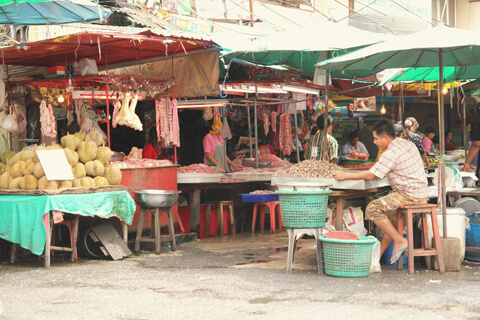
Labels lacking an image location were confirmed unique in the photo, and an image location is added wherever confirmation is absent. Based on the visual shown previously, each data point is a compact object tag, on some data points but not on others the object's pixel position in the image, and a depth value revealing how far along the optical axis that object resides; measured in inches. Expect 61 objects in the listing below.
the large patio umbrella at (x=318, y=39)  585.2
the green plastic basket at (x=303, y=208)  492.3
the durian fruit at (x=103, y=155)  604.1
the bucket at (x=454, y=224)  537.2
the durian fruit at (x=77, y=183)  566.3
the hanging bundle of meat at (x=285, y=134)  970.7
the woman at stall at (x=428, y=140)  1109.1
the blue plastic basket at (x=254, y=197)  785.4
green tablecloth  535.7
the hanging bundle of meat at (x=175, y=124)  722.6
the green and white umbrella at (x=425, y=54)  482.0
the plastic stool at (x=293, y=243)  504.0
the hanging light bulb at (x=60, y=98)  725.2
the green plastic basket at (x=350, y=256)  482.3
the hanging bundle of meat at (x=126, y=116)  666.4
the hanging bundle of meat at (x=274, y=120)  984.0
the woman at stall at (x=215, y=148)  842.6
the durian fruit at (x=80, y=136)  603.4
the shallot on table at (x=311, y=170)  567.8
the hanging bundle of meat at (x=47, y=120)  673.5
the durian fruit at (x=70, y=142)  591.8
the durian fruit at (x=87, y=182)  570.9
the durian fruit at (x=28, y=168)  562.7
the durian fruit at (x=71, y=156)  578.6
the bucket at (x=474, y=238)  568.9
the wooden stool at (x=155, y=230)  612.3
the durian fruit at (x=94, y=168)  586.2
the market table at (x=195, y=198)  742.0
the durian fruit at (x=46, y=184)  548.4
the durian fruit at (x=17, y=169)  569.4
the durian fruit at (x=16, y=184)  560.2
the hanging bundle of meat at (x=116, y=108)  674.0
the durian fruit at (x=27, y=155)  583.2
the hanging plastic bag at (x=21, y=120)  742.9
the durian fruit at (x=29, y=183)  551.5
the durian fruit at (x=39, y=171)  555.1
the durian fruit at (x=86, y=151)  593.4
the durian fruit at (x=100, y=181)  581.6
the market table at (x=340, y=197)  556.1
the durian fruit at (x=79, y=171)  575.5
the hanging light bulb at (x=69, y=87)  664.9
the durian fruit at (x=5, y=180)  570.9
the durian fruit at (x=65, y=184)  557.6
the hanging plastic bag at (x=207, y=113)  860.9
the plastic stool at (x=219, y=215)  771.6
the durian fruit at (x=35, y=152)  568.8
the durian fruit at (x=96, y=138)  627.0
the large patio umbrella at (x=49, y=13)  566.3
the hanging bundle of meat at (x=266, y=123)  969.7
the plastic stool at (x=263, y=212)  796.6
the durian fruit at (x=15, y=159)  588.8
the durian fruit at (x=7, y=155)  632.0
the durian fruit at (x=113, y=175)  597.5
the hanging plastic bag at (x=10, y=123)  705.2
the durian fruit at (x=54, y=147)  581.1
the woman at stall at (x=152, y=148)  833.2
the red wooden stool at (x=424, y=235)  513.7
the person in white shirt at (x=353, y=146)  1022.3
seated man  519.8
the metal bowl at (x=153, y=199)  606.1
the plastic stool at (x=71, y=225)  577.0
